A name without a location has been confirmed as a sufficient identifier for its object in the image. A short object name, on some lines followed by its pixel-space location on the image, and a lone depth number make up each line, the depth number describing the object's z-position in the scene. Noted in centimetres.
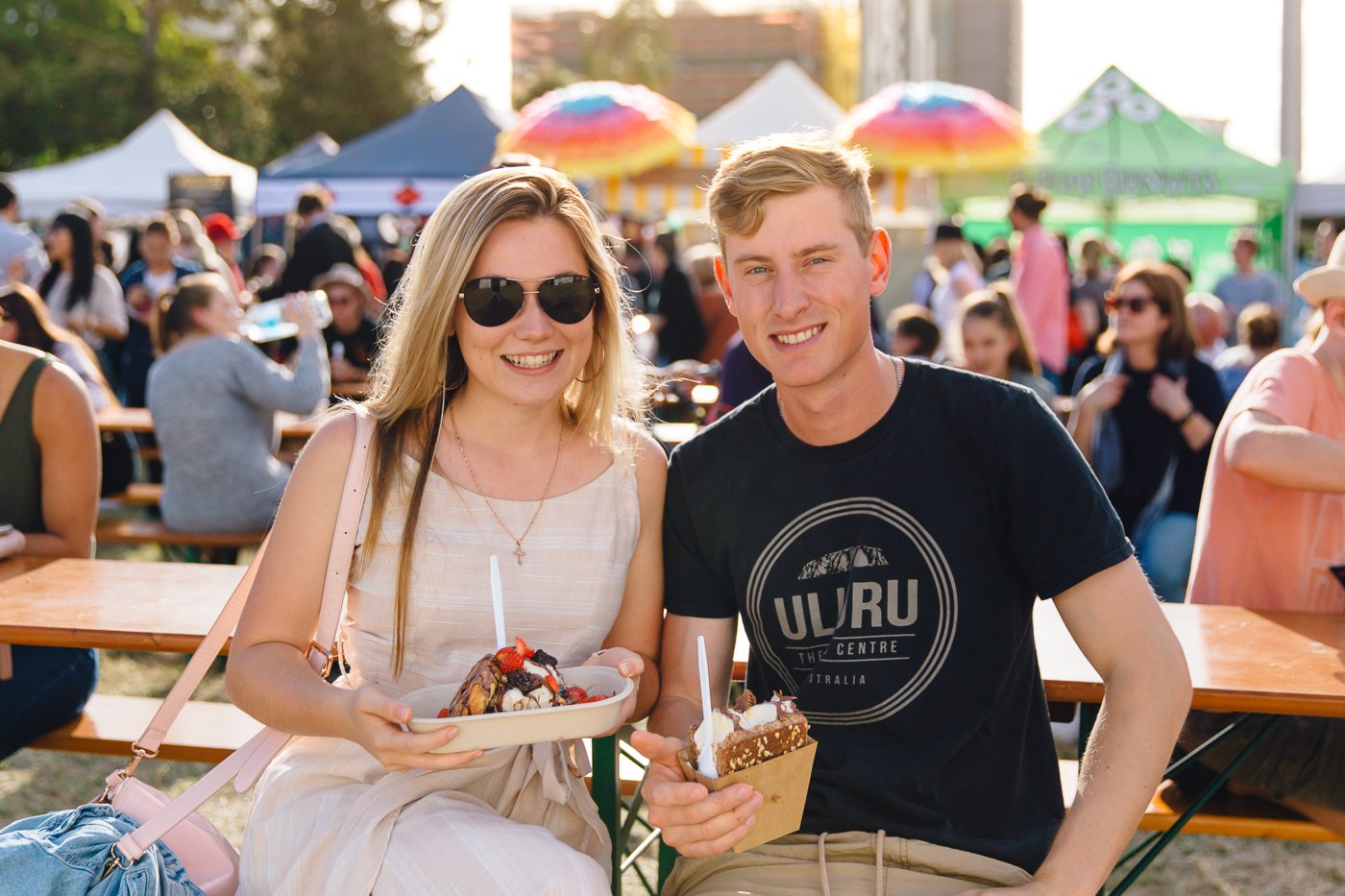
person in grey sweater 582
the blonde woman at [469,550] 216
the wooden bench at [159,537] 589
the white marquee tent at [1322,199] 1507
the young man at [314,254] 989
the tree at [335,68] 3603
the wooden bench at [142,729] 342
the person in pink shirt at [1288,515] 281
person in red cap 1299
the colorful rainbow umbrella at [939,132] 1271
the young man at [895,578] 208
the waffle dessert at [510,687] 194
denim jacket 201
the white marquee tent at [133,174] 2169
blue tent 1530
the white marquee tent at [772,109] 1716
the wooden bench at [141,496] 713
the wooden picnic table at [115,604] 289
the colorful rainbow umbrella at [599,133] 1291
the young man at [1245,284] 1402
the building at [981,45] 13909
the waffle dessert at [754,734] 184
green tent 1419
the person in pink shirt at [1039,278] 972
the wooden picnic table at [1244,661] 244
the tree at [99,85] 3659
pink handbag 221
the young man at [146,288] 912
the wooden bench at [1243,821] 281
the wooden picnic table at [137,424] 696
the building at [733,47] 12556
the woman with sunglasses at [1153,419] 506
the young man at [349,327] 870
